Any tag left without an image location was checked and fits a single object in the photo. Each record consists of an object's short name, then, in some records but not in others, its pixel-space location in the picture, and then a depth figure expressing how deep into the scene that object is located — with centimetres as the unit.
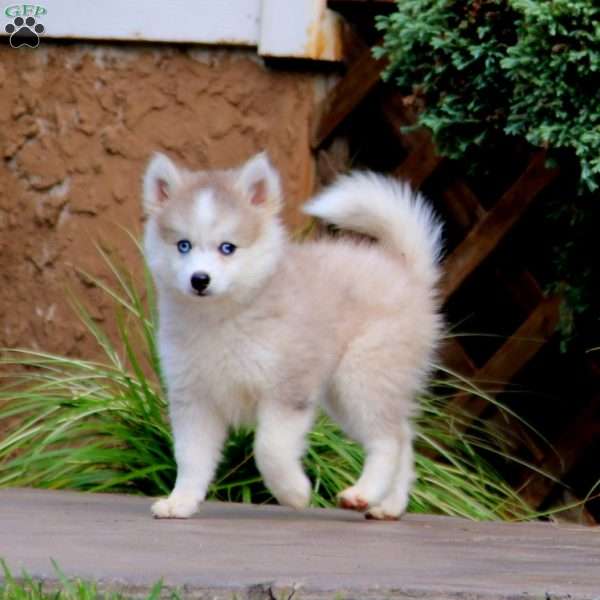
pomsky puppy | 703
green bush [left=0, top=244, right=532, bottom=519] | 908
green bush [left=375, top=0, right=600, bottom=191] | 820
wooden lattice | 1007
